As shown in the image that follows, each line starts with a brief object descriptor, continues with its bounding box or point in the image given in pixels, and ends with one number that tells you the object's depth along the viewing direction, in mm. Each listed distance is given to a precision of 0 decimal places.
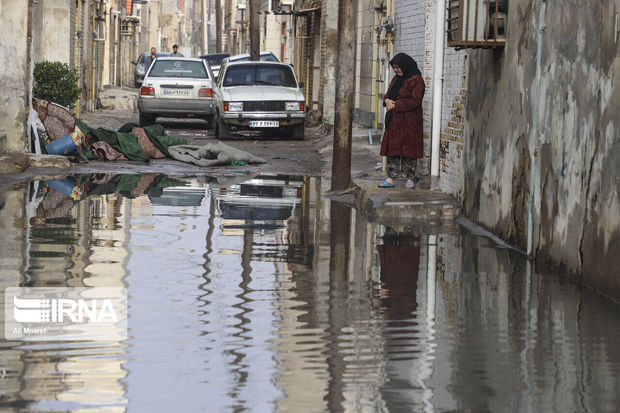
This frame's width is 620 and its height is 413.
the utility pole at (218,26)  69688
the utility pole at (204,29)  115875
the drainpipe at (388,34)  19547
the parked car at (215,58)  50344
